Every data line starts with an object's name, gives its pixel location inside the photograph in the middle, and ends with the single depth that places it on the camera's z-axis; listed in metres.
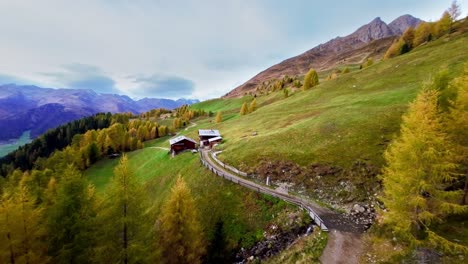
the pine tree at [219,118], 130.12
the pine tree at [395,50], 120.21
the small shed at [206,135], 75.44
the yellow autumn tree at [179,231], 29.81
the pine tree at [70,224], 25.80
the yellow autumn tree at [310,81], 115.00
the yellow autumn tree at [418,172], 20.23
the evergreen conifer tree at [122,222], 26.97
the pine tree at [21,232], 24.72
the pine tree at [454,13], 110.88
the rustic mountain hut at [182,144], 74.94
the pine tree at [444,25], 111.94
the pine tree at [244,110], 121.50
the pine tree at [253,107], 122.14
